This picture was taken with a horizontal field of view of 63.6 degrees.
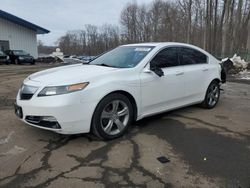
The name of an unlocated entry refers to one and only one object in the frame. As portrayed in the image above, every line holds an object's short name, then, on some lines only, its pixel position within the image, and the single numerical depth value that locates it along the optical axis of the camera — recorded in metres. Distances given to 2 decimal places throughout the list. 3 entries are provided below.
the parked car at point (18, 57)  19.50
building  21.03
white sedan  2.83
